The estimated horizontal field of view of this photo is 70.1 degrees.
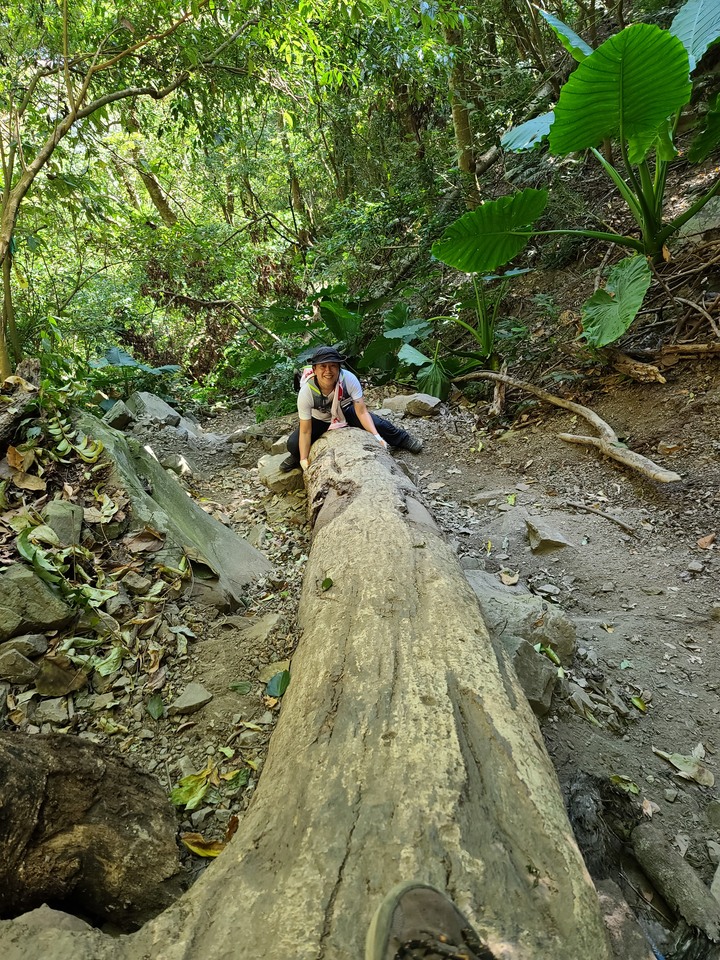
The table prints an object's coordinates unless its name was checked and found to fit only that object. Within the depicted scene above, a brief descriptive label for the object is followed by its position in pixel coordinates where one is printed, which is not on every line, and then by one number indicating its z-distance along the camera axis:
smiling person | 3.70
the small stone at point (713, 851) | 1.55
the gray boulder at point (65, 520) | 2.38
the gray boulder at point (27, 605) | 1.96
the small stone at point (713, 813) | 1.65
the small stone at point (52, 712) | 1.82
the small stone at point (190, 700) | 1.95
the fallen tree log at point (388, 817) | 0.91
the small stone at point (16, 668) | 1.87
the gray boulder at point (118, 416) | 4.64
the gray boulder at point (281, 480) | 4.05
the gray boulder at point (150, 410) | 5.07
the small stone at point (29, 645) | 1.92
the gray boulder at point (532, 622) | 2.23
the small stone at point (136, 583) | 2.38
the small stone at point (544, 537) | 3.08
